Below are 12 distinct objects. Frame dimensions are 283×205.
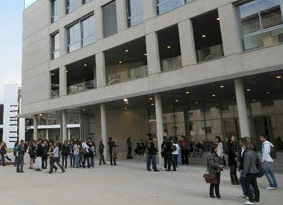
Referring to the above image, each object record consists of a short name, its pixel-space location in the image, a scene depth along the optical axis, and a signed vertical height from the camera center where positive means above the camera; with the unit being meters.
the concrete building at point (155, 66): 16.30 +5.15
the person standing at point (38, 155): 18.06 -0.22
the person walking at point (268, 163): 10.04 -0.80
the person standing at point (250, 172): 7.82 -0.82
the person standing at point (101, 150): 20.45 -0.16
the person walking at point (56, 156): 17.00 -0.32
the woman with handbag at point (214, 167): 8.62 -0.72
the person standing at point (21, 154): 17.80 -0.10
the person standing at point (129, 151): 25.33 -0.40
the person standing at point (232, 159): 10.98 -0.66
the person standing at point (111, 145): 20.05 +0.13
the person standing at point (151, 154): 16.33 -0.48
